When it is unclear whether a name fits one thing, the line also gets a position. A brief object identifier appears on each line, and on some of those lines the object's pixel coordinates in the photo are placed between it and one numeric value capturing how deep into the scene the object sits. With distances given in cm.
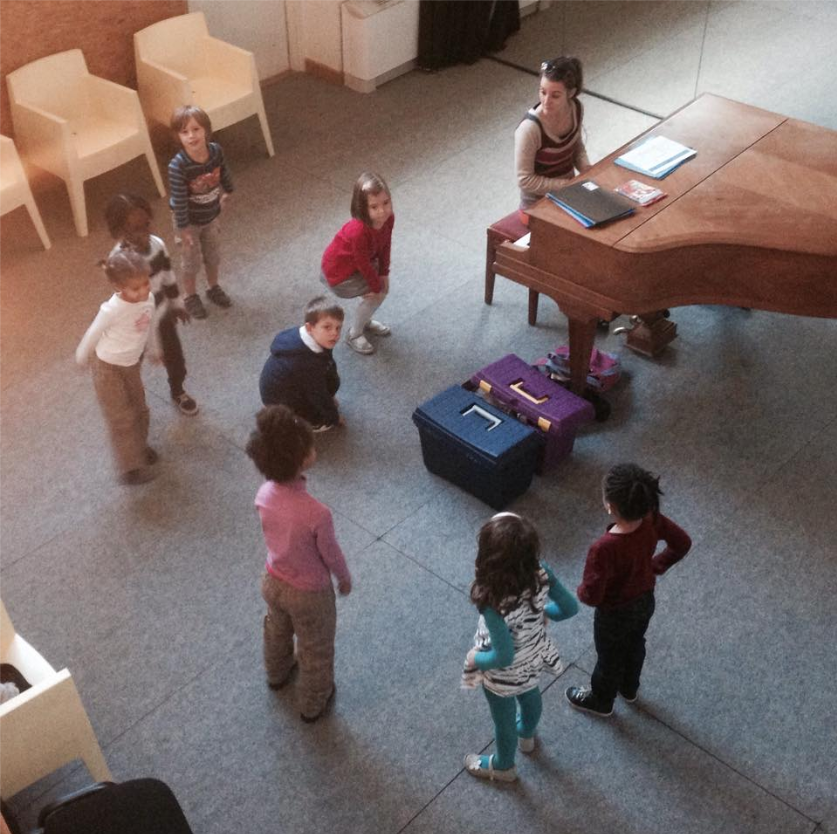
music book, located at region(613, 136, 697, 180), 425
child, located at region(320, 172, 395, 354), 431
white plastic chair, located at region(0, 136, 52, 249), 533
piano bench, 481
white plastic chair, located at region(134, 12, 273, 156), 604
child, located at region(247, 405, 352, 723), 282
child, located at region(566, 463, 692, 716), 269
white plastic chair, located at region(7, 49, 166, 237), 559
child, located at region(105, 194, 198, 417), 395
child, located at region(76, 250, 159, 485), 375
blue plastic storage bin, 390
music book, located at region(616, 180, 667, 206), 406
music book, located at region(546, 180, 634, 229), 397
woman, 443
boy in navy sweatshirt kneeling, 397
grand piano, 385
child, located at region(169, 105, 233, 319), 462
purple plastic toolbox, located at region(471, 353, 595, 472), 409
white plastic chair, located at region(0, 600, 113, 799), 268
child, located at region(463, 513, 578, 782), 254
